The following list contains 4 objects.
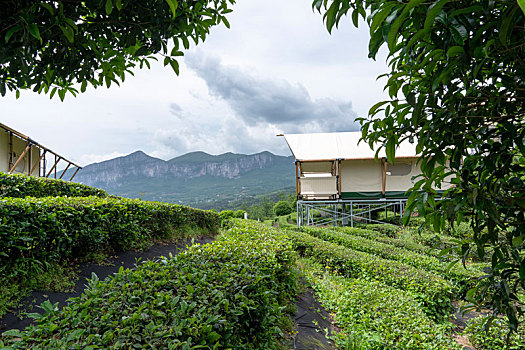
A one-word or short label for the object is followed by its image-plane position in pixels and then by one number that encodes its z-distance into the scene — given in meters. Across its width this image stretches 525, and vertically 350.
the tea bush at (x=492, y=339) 4.05
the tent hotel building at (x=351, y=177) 16.91
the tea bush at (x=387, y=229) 13.96
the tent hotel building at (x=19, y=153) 12.29
